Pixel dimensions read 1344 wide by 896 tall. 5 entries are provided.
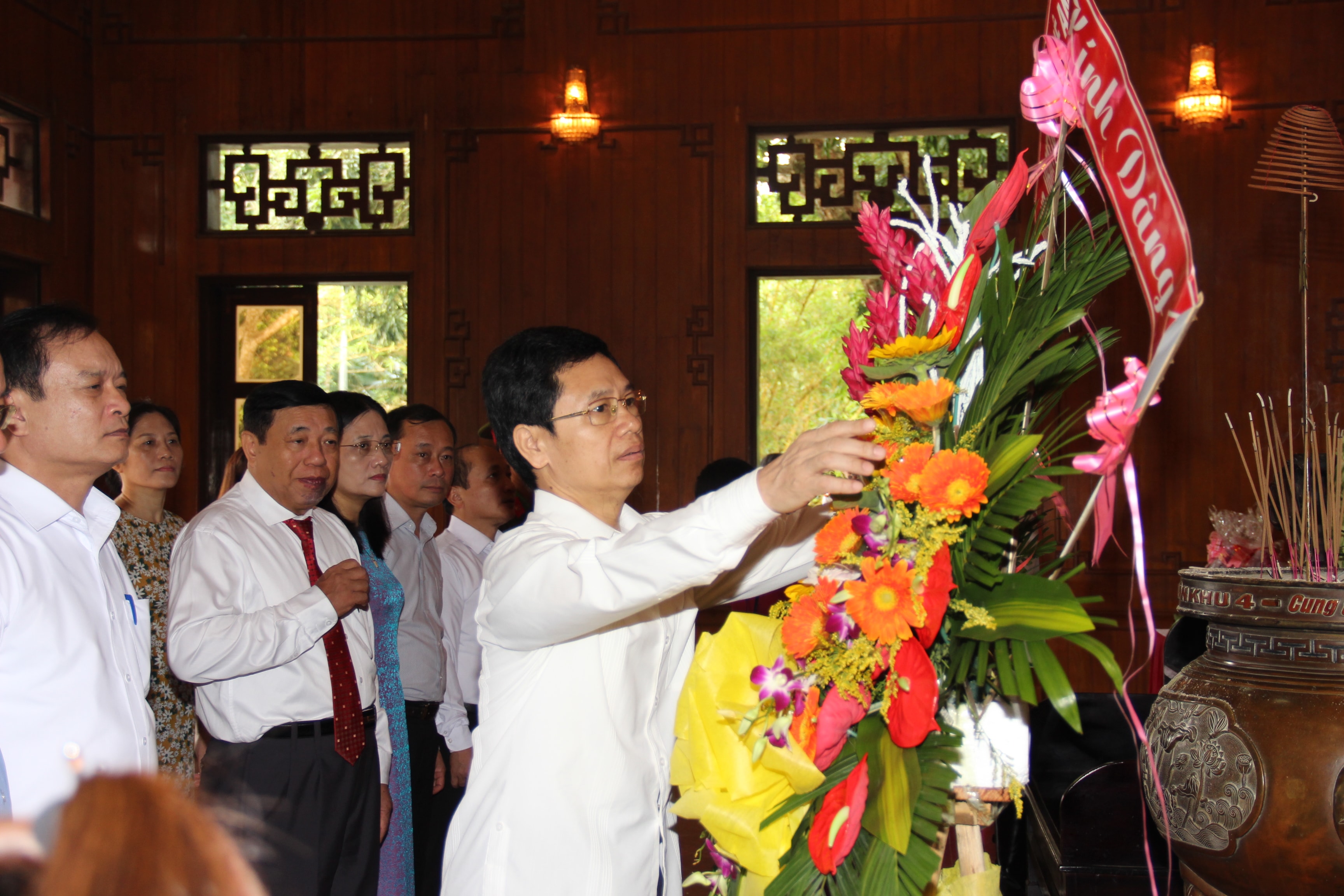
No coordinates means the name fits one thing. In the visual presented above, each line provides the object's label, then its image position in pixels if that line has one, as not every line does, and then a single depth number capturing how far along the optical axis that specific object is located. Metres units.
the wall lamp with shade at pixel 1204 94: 4.52
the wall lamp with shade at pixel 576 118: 4.79
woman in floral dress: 2.62
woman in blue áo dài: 2.66
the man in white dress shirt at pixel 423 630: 2.93
